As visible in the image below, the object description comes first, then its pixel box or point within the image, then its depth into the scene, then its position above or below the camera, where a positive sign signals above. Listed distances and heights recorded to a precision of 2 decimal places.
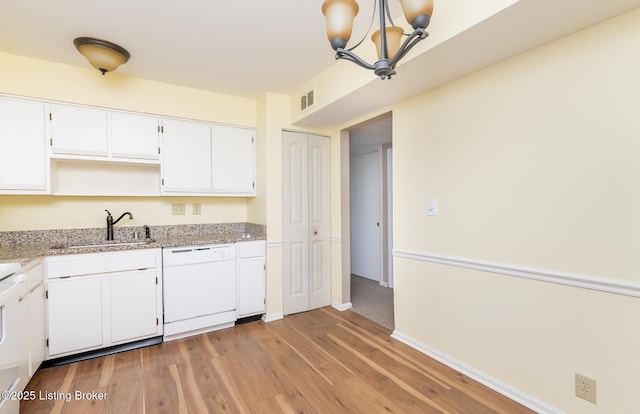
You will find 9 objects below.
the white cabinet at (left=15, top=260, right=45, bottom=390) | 1.77 -0.74
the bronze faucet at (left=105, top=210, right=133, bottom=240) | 2.75 -0.14
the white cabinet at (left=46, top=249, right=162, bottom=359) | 2.21 -0.73
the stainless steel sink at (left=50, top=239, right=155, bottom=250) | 2.43 -0.31
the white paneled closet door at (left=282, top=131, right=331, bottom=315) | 3.27 -0.17
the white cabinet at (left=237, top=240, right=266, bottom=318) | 3.00 -0.74
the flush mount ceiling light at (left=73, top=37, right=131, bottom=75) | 2.10 +1.17
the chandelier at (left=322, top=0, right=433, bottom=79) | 1.19 +0.77
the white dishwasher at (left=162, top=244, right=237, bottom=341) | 2.64 -0.77
